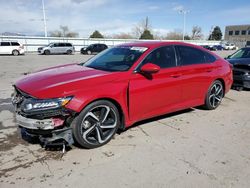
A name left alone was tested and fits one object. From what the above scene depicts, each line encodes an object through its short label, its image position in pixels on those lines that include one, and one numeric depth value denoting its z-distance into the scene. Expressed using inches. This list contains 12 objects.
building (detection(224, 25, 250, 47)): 3828.7
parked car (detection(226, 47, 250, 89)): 299.6
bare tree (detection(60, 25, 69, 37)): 2728.8
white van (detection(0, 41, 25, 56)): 1075.3
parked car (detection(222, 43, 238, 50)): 2179.4
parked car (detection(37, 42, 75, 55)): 1231.5
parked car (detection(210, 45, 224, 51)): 2073.9
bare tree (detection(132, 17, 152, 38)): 3137.3
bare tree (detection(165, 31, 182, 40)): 3361.2
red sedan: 129.7
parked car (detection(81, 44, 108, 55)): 1339.8
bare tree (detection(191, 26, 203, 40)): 3692.9
